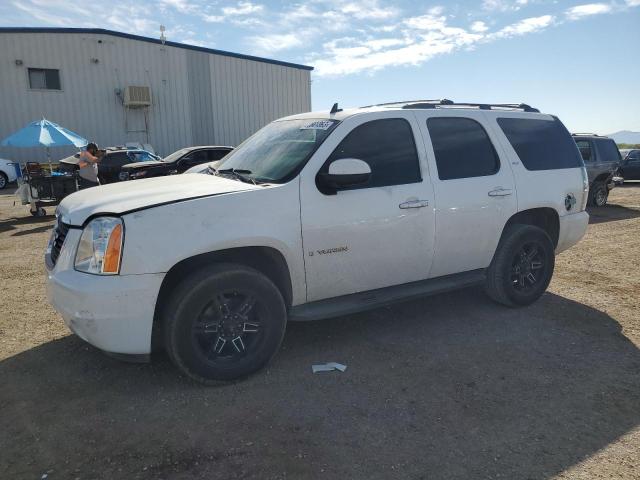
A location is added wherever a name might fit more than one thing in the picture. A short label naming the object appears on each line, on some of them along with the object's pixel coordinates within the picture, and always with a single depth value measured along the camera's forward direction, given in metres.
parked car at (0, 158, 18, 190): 19.67
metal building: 21.70
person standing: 11.20
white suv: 3.08
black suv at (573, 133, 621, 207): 12.88
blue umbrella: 12.95
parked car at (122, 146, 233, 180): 13.68
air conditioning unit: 23.00
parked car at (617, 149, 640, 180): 19.80
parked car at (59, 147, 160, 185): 16.22
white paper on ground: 3.65
